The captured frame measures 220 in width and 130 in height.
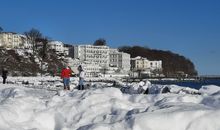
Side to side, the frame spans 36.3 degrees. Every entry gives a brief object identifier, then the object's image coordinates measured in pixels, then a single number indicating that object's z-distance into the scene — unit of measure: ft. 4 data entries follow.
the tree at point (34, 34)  452.77
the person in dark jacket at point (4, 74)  107.56
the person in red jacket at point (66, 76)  70.80
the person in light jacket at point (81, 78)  69.46
